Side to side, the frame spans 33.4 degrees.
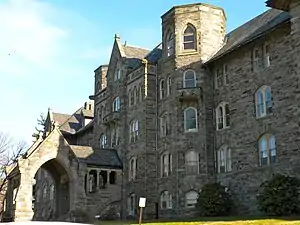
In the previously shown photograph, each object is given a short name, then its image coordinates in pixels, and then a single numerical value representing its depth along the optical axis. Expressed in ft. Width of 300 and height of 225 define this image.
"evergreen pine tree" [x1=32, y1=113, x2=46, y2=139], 296.30
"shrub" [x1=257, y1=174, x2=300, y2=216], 91.76
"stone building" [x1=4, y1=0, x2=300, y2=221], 106.32
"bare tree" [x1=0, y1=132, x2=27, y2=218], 219.41
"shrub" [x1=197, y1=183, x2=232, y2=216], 111.65
